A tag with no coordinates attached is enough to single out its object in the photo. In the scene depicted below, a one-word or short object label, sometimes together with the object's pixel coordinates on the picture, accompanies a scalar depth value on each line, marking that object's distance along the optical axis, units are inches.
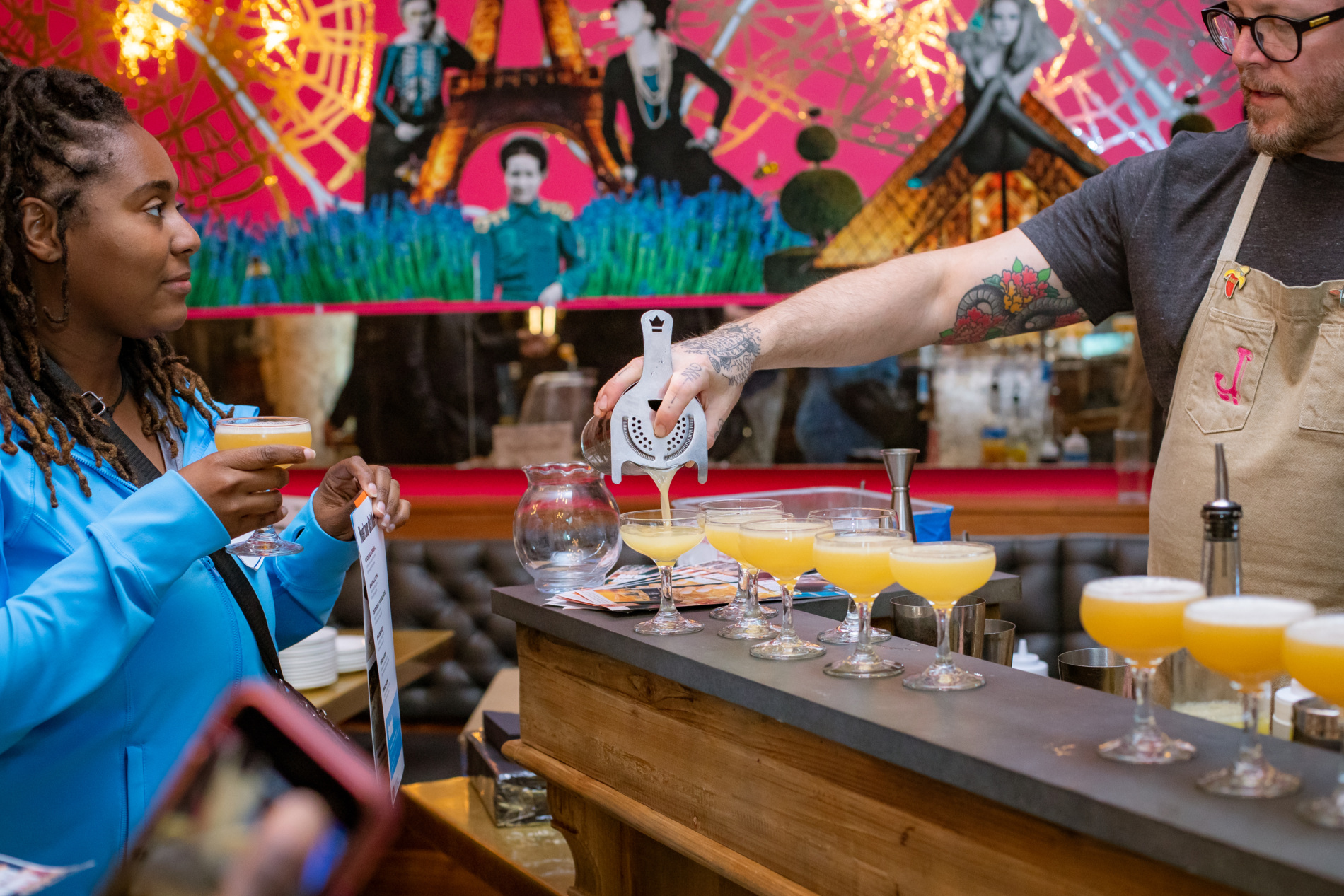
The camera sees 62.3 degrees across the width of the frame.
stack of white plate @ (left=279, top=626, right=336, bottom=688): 129.3
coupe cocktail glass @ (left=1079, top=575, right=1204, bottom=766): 44.9
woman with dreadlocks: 58.4
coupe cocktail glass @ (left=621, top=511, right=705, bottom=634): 74.0
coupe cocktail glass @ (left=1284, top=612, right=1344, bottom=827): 38.2
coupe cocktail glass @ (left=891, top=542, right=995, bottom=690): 56.7
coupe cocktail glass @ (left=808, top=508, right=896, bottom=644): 66.1
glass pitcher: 88.5
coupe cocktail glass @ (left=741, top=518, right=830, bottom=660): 65.7
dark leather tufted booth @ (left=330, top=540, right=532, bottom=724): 172.9
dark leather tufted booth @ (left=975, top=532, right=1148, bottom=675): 156.7
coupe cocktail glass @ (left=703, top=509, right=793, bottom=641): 68.9
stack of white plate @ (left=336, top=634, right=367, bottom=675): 142.3
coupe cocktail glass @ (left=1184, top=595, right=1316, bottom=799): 41.2
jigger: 85.4
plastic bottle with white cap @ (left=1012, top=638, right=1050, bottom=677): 90.9
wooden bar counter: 39.6
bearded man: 70.8
